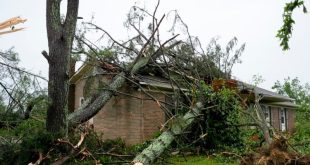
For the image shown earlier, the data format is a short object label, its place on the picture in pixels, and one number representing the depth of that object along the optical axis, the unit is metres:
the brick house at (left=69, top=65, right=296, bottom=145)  17.52
